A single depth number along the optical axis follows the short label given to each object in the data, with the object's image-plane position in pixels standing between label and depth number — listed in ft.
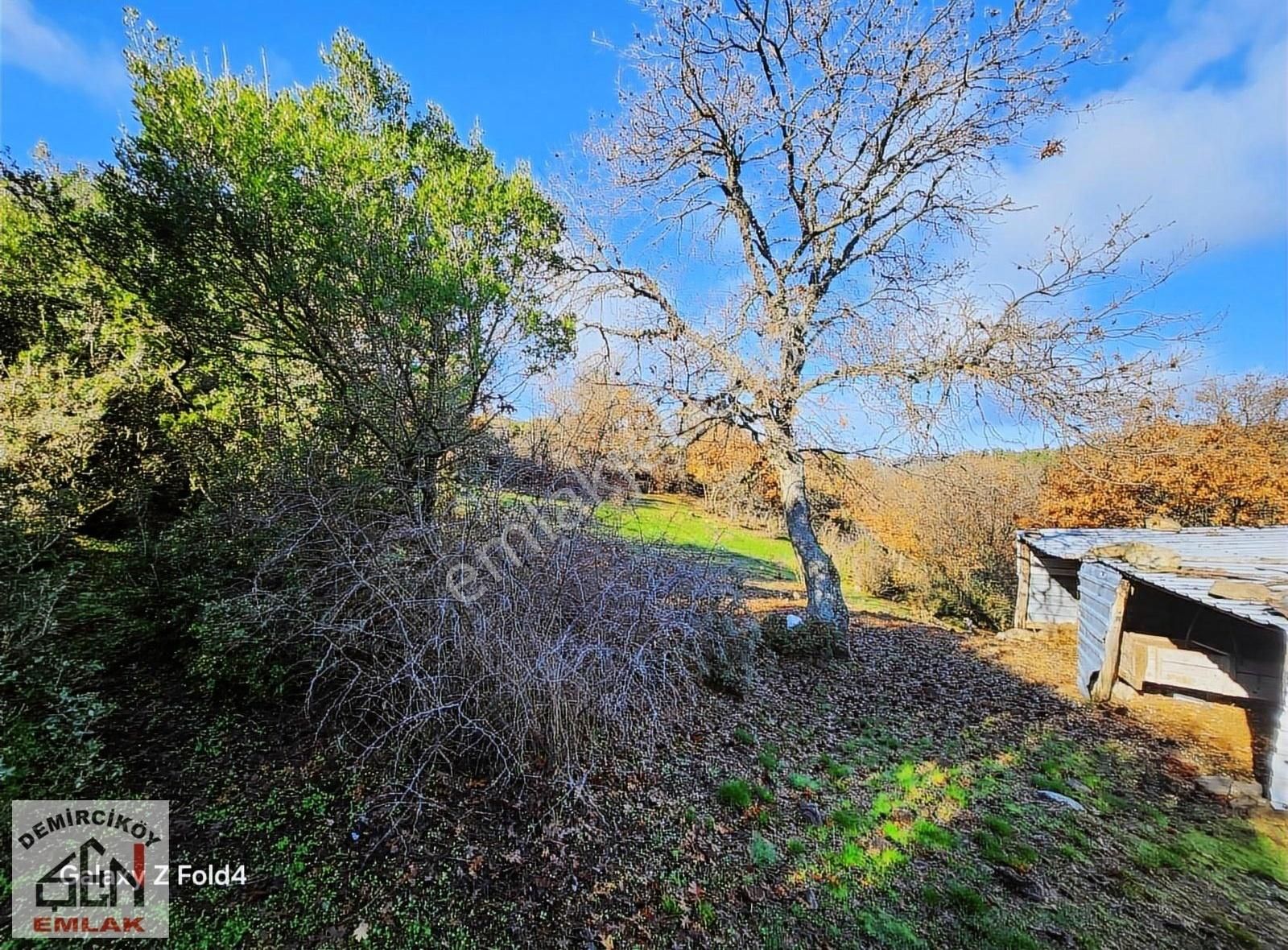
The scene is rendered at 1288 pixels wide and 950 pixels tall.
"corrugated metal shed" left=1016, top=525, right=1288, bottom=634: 13.43
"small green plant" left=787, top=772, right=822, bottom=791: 11.66
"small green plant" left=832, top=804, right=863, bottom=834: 10.47
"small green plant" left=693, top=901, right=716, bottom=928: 7.75
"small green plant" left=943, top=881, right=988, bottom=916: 8.59
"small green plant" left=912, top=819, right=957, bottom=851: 10.21
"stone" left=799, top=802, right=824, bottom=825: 10.52
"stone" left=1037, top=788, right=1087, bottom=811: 12.17
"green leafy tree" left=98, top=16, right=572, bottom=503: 11.66
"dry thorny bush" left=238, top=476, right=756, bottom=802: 9.26
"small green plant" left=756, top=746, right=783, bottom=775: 12.21
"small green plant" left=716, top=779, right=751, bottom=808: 10.52
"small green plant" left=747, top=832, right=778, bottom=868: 9.14
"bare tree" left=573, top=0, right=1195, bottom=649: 17.97
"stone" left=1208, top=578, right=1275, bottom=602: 13.11
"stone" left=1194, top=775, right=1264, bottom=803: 13.12
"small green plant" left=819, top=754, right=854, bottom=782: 12.45
